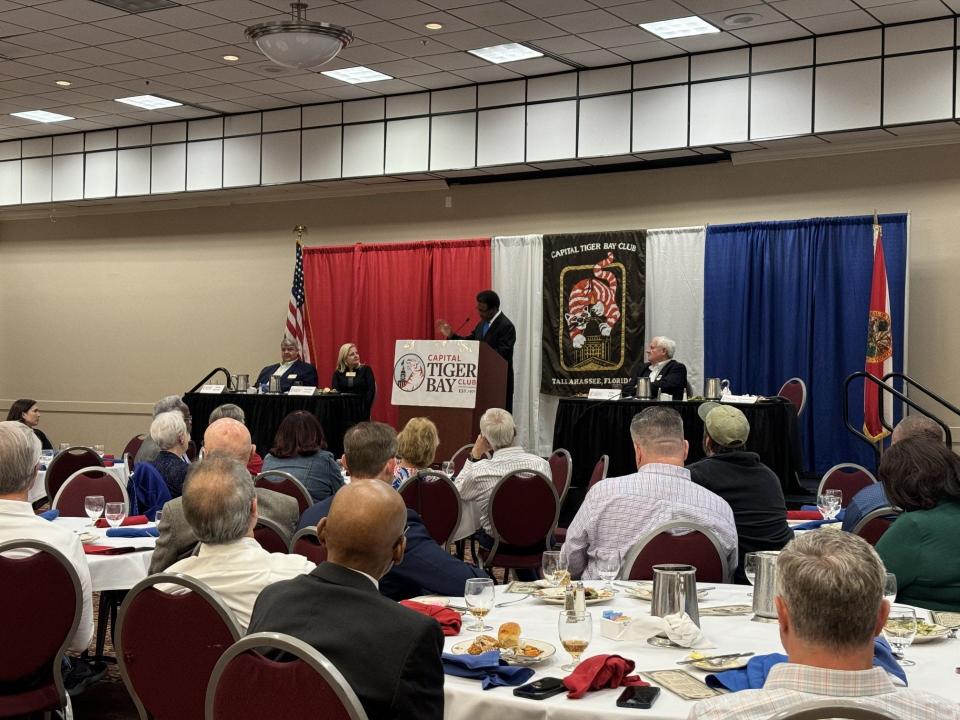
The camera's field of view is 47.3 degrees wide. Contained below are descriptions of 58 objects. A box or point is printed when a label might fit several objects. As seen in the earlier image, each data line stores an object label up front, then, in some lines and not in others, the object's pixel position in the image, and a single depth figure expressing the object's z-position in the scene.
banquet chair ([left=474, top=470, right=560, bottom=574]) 6.01
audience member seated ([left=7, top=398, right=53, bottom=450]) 8.82
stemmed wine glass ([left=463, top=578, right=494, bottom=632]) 2.78
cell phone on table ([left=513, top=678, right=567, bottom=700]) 2.34
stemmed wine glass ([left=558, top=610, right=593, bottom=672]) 2.49
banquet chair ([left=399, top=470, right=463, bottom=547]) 5.74
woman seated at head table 11.48
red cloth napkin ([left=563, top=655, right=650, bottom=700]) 2.34
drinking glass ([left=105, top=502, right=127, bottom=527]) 4.70
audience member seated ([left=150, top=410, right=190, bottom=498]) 5.79
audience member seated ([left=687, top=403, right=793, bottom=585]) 4.41
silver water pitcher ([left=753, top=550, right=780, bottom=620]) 3.05
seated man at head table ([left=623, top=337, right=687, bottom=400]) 9.54
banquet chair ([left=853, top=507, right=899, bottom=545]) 3.96
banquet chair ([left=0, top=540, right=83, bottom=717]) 3.28
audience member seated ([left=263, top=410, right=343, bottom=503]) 5.70
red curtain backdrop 12.34
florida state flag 9.62
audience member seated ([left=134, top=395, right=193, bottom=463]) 6.28
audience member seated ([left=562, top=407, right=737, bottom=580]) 3.89
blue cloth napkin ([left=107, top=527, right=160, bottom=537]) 4.78
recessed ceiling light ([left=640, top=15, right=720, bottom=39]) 9.27
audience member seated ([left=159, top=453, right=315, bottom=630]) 2.95
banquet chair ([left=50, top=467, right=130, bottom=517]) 5.67
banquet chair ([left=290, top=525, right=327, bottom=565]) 3.61
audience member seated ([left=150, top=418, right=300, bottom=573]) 3.78
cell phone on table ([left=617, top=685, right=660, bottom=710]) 2.27
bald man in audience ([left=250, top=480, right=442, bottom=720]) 2.03
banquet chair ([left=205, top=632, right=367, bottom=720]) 1.94
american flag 13.02
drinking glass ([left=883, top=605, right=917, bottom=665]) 2.58
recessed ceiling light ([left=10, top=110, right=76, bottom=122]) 13.33
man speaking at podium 11.13
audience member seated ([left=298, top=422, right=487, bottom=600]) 3.39
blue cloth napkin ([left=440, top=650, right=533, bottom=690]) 2.44
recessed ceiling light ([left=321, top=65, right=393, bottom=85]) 11.12
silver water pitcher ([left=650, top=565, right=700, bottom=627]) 2.90
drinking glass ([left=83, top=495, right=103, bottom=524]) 4.84
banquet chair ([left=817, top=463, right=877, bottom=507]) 6.23
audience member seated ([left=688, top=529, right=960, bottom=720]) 1.69
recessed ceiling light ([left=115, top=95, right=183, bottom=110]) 12.51
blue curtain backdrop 9.98
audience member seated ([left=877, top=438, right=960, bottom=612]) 3.29
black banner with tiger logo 11.17
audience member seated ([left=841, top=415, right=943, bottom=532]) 4.12
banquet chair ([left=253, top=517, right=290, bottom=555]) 3.98
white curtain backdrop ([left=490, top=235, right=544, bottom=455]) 11.84
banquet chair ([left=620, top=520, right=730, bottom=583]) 3.63
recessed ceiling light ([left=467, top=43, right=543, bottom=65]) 10.15
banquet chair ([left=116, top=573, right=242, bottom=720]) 2.63
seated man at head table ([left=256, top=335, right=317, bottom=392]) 12.05
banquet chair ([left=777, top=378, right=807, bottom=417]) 9.88
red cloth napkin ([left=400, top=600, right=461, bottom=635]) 2.86
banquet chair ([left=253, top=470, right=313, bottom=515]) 5.27
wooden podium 10.39
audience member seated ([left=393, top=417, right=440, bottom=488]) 5.94
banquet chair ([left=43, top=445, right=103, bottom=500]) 7.31
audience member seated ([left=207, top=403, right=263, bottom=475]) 6.63
